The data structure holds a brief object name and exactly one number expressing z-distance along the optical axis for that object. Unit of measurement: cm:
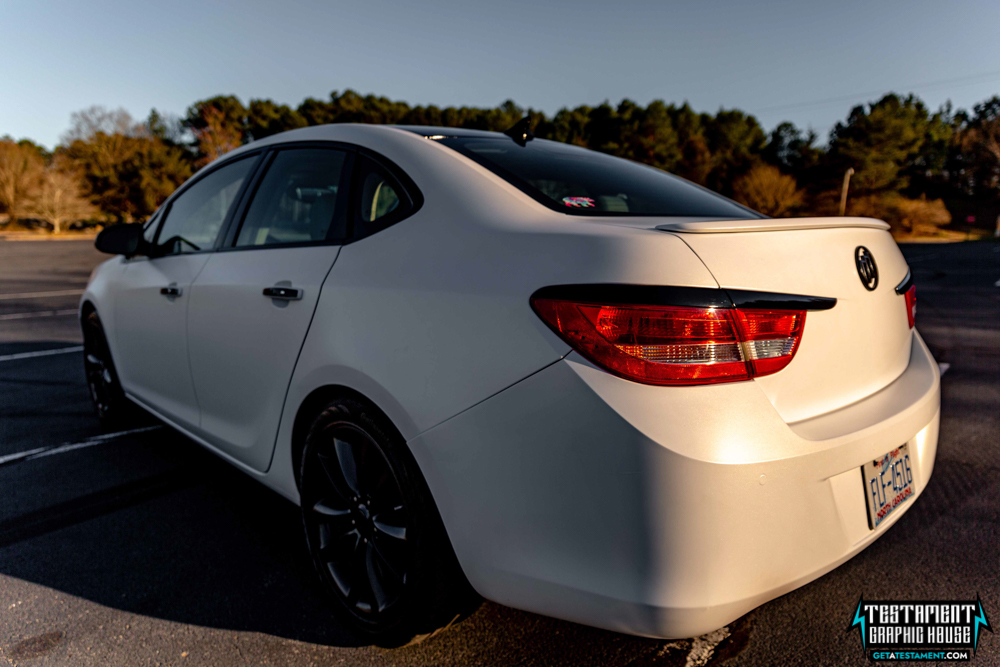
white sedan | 134
